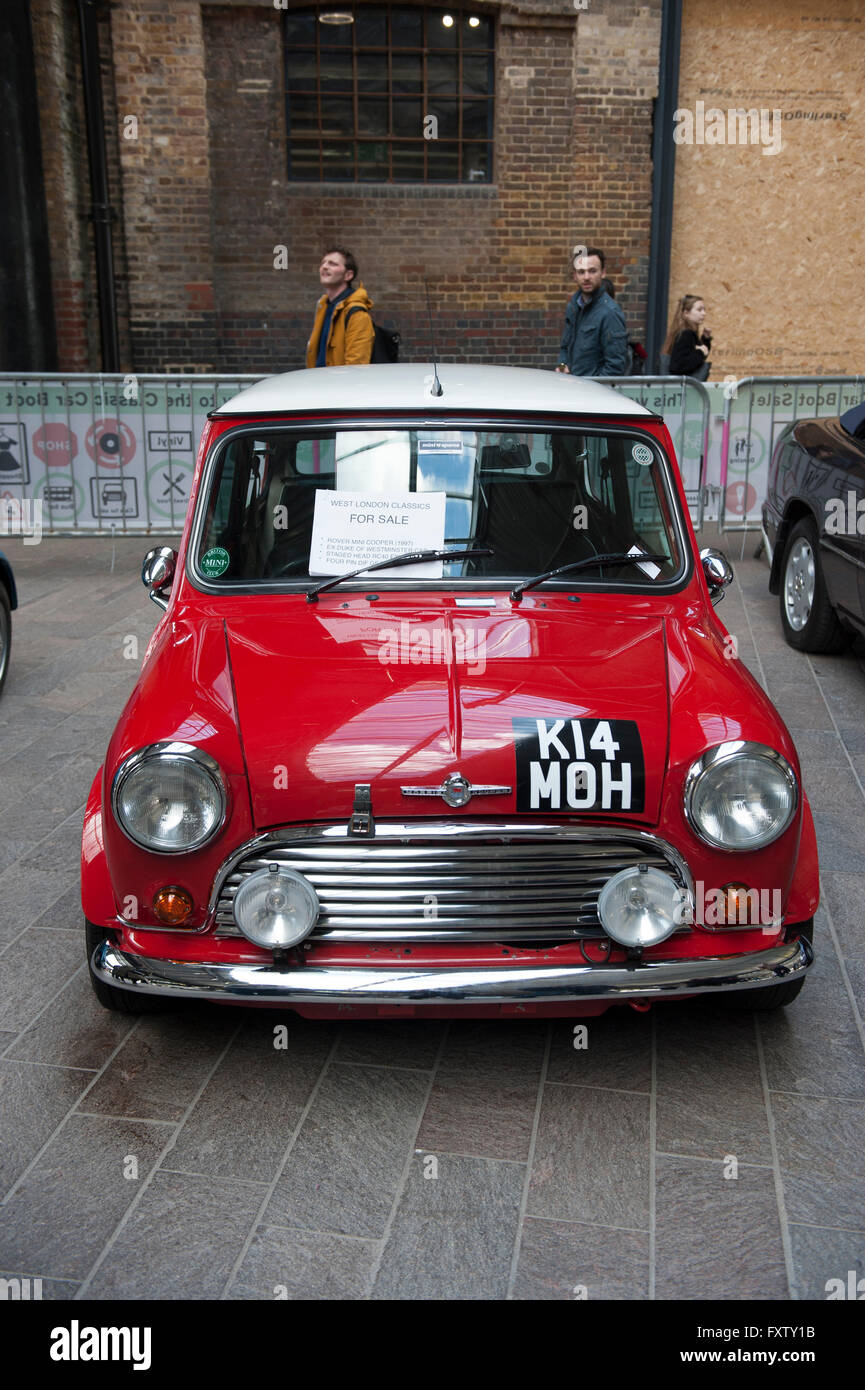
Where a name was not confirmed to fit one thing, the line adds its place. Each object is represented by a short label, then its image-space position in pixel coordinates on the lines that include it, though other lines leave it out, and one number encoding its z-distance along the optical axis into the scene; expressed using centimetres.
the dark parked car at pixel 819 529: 624
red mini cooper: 287
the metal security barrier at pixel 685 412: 938
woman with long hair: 1030
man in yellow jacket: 833
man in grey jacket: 873
